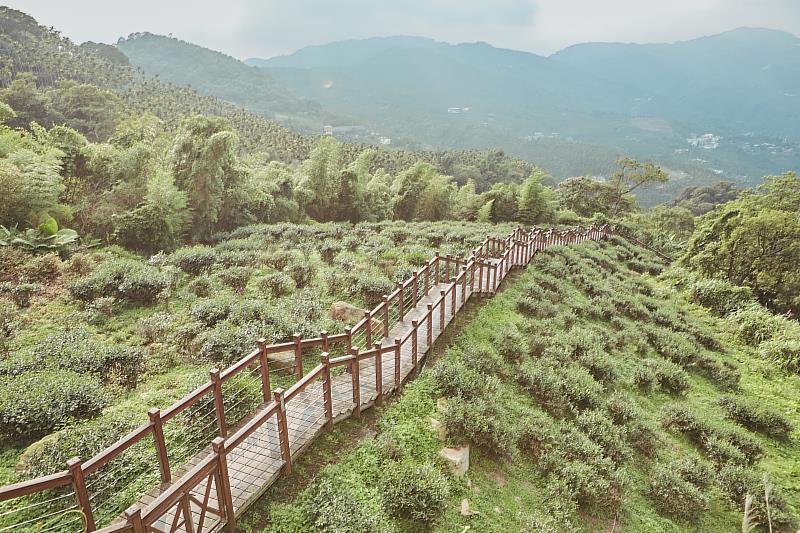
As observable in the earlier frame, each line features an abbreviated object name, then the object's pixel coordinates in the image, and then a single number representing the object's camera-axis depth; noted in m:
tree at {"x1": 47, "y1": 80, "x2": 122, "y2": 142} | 38.69
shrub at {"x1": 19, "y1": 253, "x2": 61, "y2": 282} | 10.90
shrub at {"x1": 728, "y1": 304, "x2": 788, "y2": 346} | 14.70
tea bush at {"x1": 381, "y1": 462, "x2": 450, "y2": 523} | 4.98
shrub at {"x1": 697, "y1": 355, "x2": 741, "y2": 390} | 11.10
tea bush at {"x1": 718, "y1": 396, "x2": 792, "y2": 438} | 9.13
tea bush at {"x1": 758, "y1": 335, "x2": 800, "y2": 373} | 12.57
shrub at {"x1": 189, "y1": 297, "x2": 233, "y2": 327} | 9.05
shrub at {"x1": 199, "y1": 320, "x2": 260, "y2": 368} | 7.59
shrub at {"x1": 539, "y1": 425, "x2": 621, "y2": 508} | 5.94
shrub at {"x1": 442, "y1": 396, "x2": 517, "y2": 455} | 6.27
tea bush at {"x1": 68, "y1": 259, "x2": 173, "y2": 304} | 10.01
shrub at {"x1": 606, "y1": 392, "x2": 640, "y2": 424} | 8.02
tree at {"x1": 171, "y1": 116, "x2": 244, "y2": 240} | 18.36
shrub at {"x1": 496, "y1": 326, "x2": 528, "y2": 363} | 9.12
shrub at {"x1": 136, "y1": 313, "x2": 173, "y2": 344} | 8.53
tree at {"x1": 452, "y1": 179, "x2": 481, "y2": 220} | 32.19
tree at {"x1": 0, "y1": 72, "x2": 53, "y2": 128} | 33.00
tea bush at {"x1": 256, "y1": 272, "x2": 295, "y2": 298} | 11.04
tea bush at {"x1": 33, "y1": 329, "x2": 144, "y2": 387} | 7.08
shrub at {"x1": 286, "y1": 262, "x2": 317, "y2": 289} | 11.89
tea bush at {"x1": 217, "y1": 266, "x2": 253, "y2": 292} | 11.45
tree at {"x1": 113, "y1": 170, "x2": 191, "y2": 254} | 15.92
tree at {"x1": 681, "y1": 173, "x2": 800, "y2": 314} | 19.01
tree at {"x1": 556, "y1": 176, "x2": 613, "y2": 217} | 43.53
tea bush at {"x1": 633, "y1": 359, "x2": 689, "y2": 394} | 9.73
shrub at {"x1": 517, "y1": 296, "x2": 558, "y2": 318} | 11.54
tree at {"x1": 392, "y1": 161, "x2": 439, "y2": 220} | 32.19
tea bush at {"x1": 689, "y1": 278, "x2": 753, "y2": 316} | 17.62
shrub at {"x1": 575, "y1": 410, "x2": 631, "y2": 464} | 7.04
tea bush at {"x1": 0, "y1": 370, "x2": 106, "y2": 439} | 5.56
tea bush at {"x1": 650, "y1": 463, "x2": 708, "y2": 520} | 6.31
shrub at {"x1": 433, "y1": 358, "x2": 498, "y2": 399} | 7.19
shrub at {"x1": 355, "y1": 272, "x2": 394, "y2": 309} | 10.51
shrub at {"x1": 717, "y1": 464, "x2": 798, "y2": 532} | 6.40
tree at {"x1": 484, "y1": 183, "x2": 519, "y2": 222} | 31.72
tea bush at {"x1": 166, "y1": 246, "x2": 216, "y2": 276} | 12.68
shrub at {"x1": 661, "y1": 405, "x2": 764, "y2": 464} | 7.81
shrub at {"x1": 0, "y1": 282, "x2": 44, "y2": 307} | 9.43
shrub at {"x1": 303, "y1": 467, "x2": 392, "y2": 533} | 4.56
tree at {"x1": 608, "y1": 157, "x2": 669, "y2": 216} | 41.88
